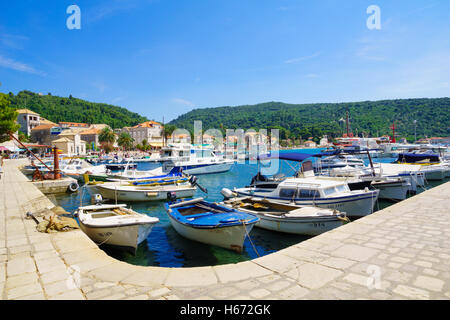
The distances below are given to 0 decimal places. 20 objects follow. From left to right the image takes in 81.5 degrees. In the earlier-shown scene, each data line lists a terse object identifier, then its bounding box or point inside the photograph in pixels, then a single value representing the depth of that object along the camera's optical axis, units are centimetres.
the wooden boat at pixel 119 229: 946
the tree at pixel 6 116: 2611
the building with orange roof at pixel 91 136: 11806
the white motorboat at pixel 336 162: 2721
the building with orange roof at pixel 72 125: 13425
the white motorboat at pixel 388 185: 1812
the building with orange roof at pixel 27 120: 12232
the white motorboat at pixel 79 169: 3145
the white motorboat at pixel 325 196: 1306
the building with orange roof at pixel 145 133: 13612
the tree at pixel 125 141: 9598
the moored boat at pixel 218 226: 955
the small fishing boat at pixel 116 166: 4042
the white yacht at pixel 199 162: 4012
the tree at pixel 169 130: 10781
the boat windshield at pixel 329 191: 1329
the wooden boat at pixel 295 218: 1092
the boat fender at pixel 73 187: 2436
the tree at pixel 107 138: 10000
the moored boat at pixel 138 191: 1933
